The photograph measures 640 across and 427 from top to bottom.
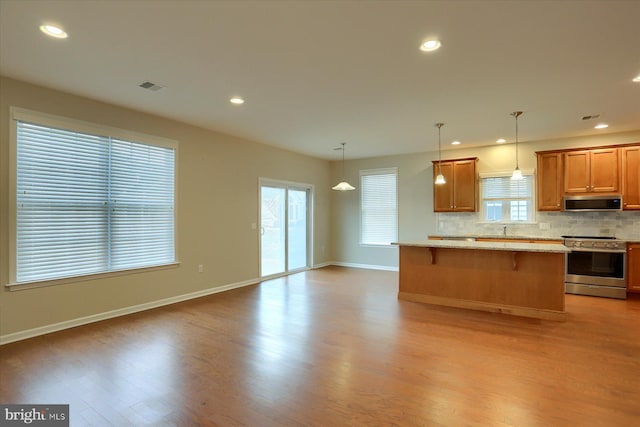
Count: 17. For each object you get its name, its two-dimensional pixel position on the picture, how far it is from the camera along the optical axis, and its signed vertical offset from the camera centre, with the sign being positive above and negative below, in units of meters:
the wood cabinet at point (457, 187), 6.47 +0.61
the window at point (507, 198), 6.25 +0.36
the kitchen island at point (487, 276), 4.14 -0.81
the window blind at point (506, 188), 6.25 +0.56
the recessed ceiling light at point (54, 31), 2.47 +1.43
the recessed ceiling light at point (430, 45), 2.66 +1.41
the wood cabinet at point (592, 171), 5.42 +0.76
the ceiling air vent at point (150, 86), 3.57 +1.44
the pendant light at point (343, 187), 6.16 +0.57
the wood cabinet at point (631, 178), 5.28 +0.62
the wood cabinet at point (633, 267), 5.15 -0.79
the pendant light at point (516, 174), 4.57 +0.60
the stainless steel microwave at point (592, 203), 5.35 +0.22
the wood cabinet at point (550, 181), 5.82 +0.63
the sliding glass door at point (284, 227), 6.64 -0.19
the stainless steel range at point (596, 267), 5.15 -0.80
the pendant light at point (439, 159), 5.15 +1.21
